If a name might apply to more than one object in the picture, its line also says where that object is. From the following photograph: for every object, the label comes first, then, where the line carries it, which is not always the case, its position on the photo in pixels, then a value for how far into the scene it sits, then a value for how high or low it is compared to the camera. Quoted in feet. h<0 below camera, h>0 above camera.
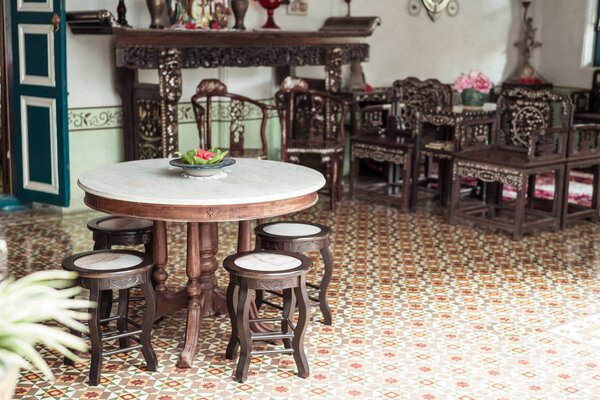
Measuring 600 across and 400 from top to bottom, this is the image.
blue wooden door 21.89 -1.43
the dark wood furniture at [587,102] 32.50 -1.55
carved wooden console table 21.58 -0.05
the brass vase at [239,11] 24.54 +1.31
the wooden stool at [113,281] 12.18 -3.47
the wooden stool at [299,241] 14.16 -3.23
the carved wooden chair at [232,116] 22.33 -1.74
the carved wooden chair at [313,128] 24.32 -2.26
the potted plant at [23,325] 5.57 -1.90
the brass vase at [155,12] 22.45 +1.11
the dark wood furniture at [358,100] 27.76 -1.46
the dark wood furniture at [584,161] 22.25 -2.70
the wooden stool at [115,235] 14.32 -3.22
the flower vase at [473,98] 23.93 -1.09
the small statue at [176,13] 23.26 +1.13
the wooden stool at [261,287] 12.31 -3.56
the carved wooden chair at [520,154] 21.13 -2.52
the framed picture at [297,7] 27.43 +1.64
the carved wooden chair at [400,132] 24.36 -2.32
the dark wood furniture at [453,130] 22.77 -2.03
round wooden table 12.30 -2.26
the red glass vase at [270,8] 25.86 +1.51
